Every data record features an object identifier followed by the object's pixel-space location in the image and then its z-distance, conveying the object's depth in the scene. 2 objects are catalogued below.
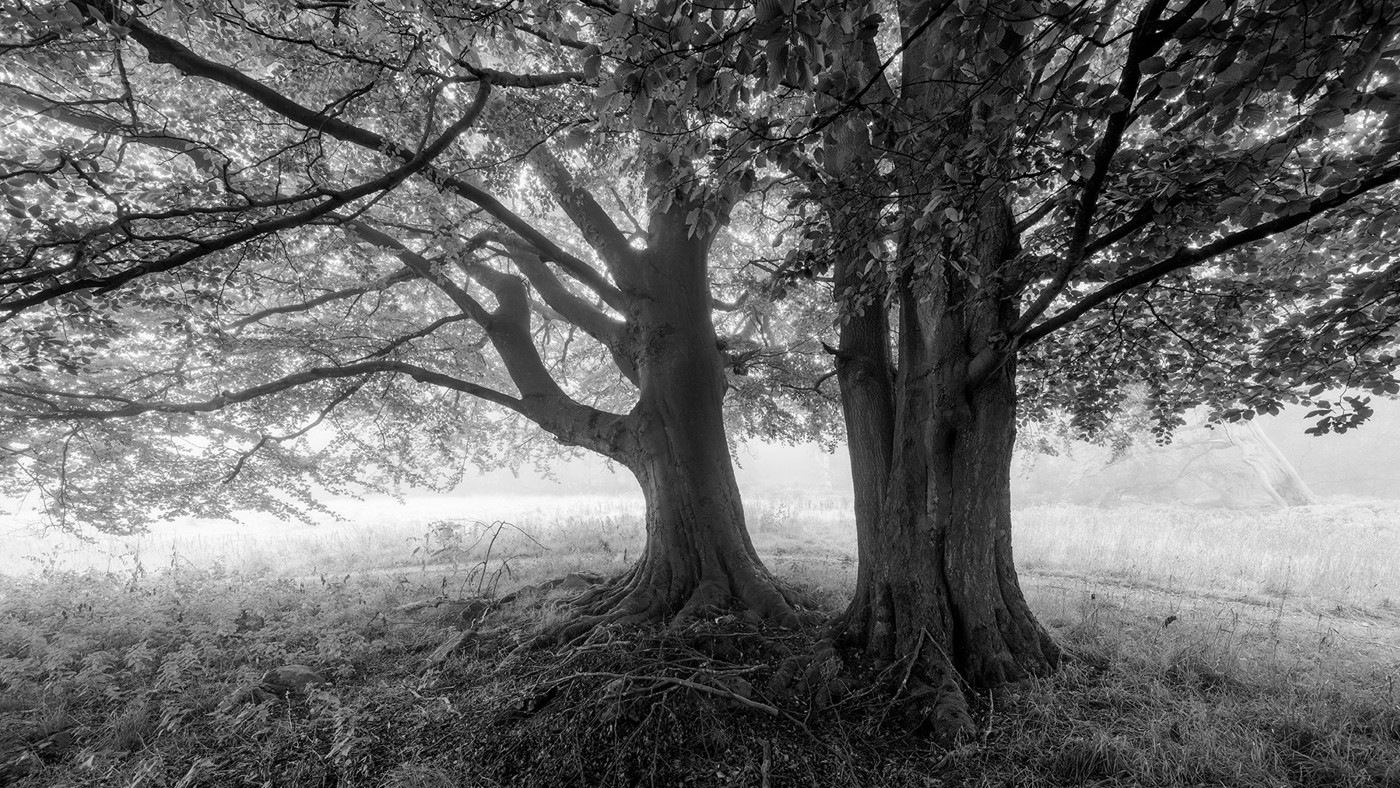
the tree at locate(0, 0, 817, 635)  2.80
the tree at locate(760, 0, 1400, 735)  1.65
